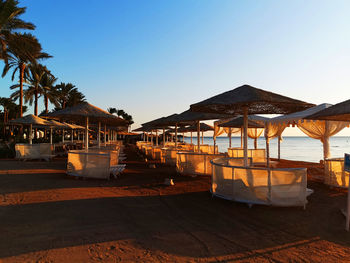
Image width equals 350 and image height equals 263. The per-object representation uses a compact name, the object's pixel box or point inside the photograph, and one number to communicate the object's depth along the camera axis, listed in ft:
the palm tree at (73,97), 136.35
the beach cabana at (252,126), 39.41
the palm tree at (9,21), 46.92
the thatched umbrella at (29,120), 45.57
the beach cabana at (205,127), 63.16
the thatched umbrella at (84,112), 26.94
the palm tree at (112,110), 221.05
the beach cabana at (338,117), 14.09
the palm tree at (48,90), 100.69
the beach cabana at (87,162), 26.94
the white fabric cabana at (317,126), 35.39
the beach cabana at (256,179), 15.75
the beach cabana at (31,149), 43.96
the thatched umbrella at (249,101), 17.06
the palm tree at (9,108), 164.35
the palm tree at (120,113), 225.60
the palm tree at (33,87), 84.23
